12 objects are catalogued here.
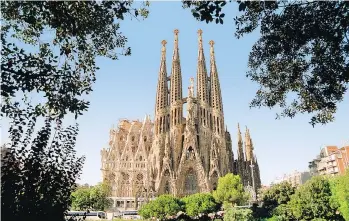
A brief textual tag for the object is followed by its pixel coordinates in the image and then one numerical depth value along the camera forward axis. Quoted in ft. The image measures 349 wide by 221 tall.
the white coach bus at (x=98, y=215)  121.42
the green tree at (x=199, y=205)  120.88
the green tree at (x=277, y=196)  97.66
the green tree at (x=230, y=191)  137.39
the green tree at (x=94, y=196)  136.67
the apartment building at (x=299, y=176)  229.66
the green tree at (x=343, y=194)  76.13
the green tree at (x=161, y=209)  114.52
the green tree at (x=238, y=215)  85.61
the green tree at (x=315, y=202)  82.89
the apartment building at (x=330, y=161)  182.91
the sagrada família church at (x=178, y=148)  166.40
